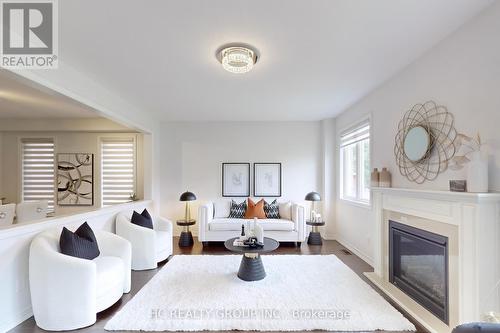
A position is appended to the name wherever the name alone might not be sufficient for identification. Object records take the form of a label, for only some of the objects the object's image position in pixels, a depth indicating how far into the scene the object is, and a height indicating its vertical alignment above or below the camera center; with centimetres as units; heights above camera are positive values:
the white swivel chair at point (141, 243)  336 -110
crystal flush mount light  225 +111
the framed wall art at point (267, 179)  530 -24
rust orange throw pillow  477 -86
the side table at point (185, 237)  453 -134
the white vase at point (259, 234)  315 -89
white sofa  446 -115
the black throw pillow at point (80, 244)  234 -78
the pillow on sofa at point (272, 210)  487 -88
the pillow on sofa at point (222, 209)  499 -87
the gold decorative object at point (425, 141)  222 +29
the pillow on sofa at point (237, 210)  486 -87
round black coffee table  292 -122
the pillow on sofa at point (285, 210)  477 -86
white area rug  212 -142
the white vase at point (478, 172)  177 -3
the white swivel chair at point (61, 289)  208 -109
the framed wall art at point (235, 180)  529 -25
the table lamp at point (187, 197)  466 -56
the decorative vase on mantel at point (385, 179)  306 -14
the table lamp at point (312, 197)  464 -57
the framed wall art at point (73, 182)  517 -28
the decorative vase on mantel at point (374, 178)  320 -13
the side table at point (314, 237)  455 -138
